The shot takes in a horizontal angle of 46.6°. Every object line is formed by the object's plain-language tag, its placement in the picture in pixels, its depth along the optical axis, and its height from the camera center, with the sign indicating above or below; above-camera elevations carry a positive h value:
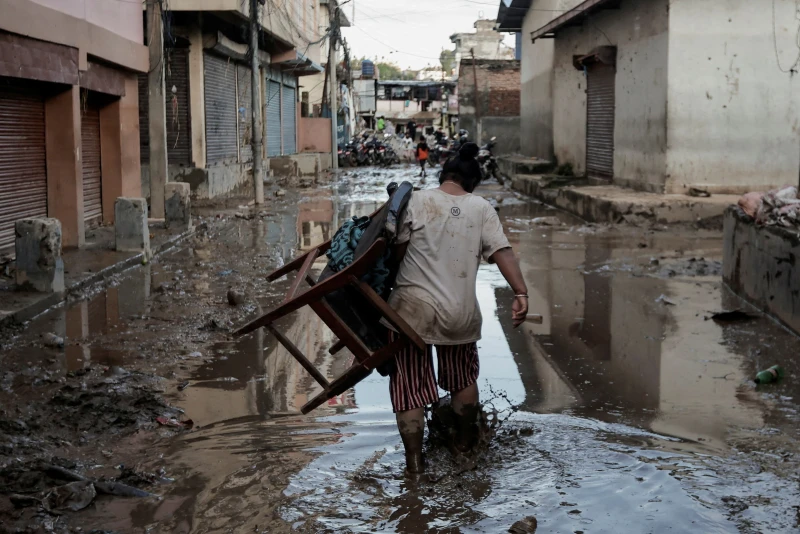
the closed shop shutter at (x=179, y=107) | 21.38 +1.56
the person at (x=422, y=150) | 34.72 +0.81
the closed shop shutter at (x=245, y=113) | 26.70 +1.78
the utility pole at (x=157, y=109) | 16.19 +1.17
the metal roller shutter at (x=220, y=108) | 22.52 +1.70
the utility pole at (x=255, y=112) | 20.73 +1.40
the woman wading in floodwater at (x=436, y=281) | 4.35 -0.51
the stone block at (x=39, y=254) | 8.70 -0.73
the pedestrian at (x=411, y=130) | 59.42 +2.72
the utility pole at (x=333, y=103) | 37.28 +2.91
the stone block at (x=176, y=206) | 15.41 -0.52
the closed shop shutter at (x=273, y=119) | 32.72 +1.98
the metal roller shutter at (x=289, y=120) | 36.25 +2.15
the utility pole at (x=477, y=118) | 41.59 +2.40
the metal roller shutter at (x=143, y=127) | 20.80 +1.09
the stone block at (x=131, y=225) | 11.98 -0.65
